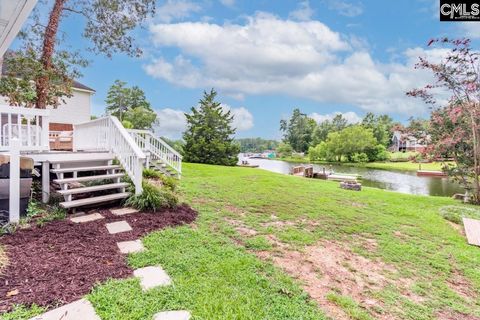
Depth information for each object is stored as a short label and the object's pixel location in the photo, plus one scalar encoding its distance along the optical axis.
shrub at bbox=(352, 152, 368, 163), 39.56
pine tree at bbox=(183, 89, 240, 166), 26.78
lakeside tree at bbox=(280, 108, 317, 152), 59.28
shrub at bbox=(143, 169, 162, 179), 6.14
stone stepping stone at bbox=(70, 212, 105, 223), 3.95
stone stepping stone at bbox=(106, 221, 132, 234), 3.68
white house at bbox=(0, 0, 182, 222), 3.55
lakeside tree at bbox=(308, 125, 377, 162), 39.50
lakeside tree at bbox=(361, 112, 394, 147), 45.88
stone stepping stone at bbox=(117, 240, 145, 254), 3.13
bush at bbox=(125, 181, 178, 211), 4.66
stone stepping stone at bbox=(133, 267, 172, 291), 2.42
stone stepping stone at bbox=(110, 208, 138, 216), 4.37
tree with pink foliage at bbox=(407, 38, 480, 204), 8.38
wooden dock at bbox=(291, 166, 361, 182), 18.31
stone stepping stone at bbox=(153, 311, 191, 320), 1.99
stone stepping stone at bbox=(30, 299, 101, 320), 1.93
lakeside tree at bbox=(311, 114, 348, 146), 53.25
